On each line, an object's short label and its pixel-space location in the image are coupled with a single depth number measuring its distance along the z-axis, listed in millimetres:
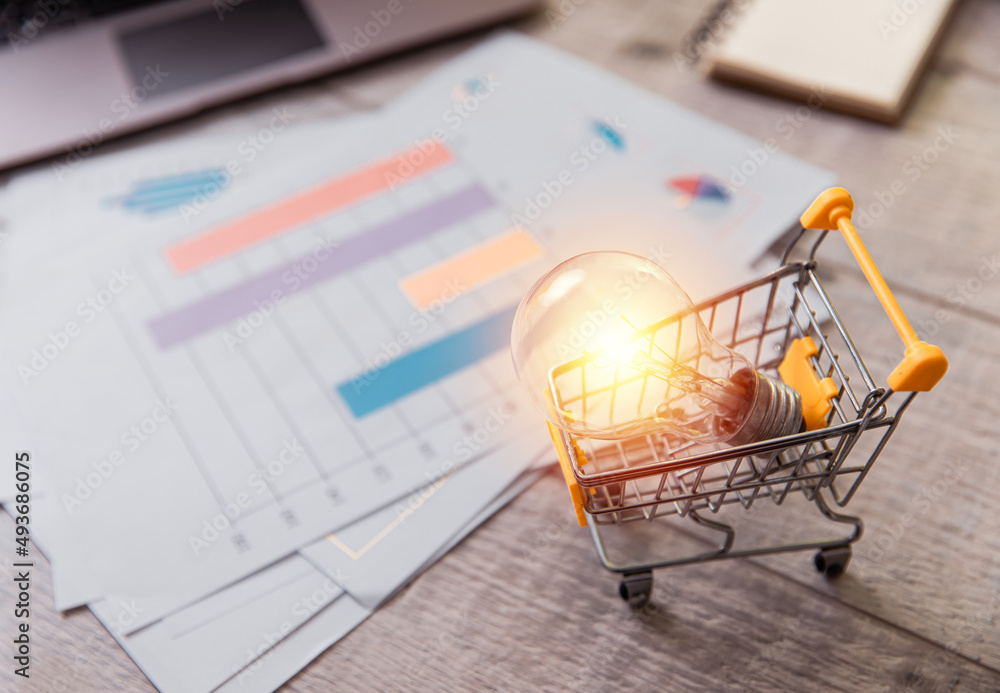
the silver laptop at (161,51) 656
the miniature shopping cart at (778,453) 356
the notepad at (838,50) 652
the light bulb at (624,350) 404
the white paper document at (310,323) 469
